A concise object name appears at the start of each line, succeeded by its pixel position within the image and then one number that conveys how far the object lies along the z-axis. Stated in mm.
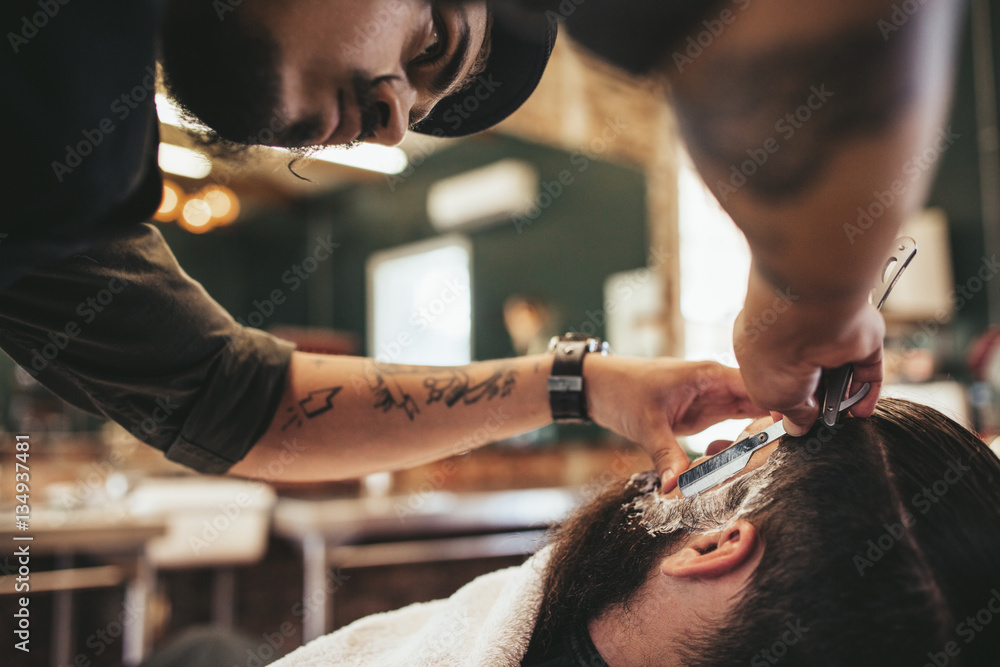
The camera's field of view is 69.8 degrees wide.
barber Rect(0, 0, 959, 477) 437
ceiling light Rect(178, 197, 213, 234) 5500
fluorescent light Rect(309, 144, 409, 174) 4738
